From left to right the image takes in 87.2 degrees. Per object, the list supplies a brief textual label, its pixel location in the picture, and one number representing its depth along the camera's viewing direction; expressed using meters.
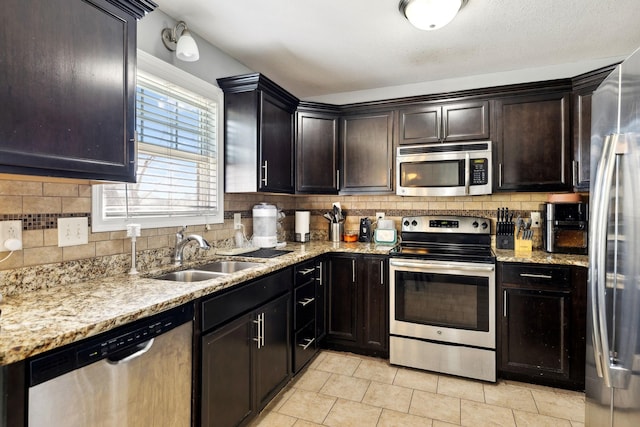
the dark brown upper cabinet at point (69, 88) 1.09
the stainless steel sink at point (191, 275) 1.99
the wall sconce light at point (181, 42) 2.05
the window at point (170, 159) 1.90
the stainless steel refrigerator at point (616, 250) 1.22
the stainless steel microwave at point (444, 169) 2.82
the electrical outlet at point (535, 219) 2.95
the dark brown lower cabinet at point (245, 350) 1.62
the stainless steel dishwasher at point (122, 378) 1.00
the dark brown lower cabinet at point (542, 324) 2.37
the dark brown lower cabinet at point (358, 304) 2.85
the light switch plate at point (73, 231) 1.56
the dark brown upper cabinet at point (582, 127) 2.48
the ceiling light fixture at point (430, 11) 1.89
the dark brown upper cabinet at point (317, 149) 3.20
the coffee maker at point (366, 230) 3.44
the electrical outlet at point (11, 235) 1.35
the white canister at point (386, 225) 3.29
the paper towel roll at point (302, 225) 3.42
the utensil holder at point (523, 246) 2.79
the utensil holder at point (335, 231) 3.47
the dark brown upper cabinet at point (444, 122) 2.89
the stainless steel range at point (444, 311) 2.54
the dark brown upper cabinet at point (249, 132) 2.59
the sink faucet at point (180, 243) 2.08
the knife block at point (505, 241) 2.88
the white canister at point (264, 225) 2.92
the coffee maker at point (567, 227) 2.55
